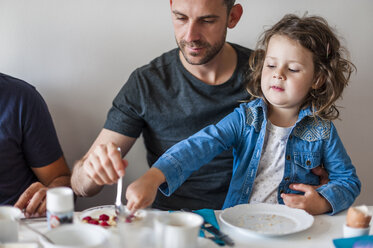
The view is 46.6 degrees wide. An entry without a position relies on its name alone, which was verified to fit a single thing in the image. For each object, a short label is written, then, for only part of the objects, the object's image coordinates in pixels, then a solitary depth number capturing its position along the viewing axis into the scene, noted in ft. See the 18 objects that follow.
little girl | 4.65
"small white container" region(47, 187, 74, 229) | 2.96
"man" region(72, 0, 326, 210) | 5.29
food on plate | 3.51
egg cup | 3.32
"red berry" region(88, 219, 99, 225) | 3.49
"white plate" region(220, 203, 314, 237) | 3.56
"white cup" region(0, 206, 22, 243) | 3.05
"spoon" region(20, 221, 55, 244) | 2.72
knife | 3.37
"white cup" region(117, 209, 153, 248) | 2.59
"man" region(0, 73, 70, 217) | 5.08
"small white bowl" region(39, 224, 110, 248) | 2.77
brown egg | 3.29
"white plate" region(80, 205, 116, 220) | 3.68
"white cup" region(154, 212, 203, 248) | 2.76
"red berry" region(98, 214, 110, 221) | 3.57
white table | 3.35
